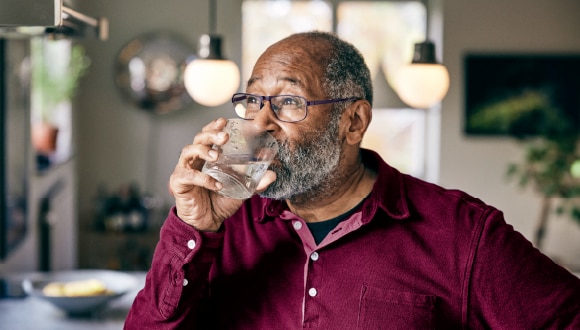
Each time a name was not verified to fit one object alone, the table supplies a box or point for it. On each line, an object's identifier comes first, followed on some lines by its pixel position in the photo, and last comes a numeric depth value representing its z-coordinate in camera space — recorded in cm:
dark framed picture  567
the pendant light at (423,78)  275
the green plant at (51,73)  397
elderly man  136
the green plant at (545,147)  475
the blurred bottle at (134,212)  549
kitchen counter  209
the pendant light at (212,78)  289
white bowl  215
